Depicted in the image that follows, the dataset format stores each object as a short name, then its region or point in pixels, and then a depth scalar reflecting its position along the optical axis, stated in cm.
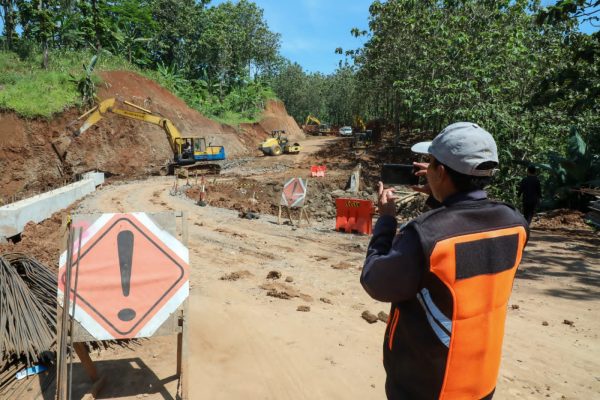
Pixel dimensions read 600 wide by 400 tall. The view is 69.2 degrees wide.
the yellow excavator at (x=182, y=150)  2538
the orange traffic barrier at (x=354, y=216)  1286
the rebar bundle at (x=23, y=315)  411
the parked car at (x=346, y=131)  5484
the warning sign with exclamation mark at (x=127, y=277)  363
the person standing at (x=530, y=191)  1097
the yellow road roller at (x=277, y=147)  3522
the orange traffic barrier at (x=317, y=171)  2609
